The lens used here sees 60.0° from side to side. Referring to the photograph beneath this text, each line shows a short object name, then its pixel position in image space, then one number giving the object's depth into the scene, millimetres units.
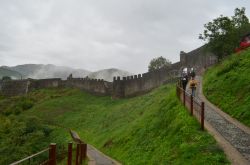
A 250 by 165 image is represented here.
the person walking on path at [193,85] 11995
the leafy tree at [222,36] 18369
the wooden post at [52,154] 5218
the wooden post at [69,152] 6745
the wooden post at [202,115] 8185
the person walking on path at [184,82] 12667
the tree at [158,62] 36051
